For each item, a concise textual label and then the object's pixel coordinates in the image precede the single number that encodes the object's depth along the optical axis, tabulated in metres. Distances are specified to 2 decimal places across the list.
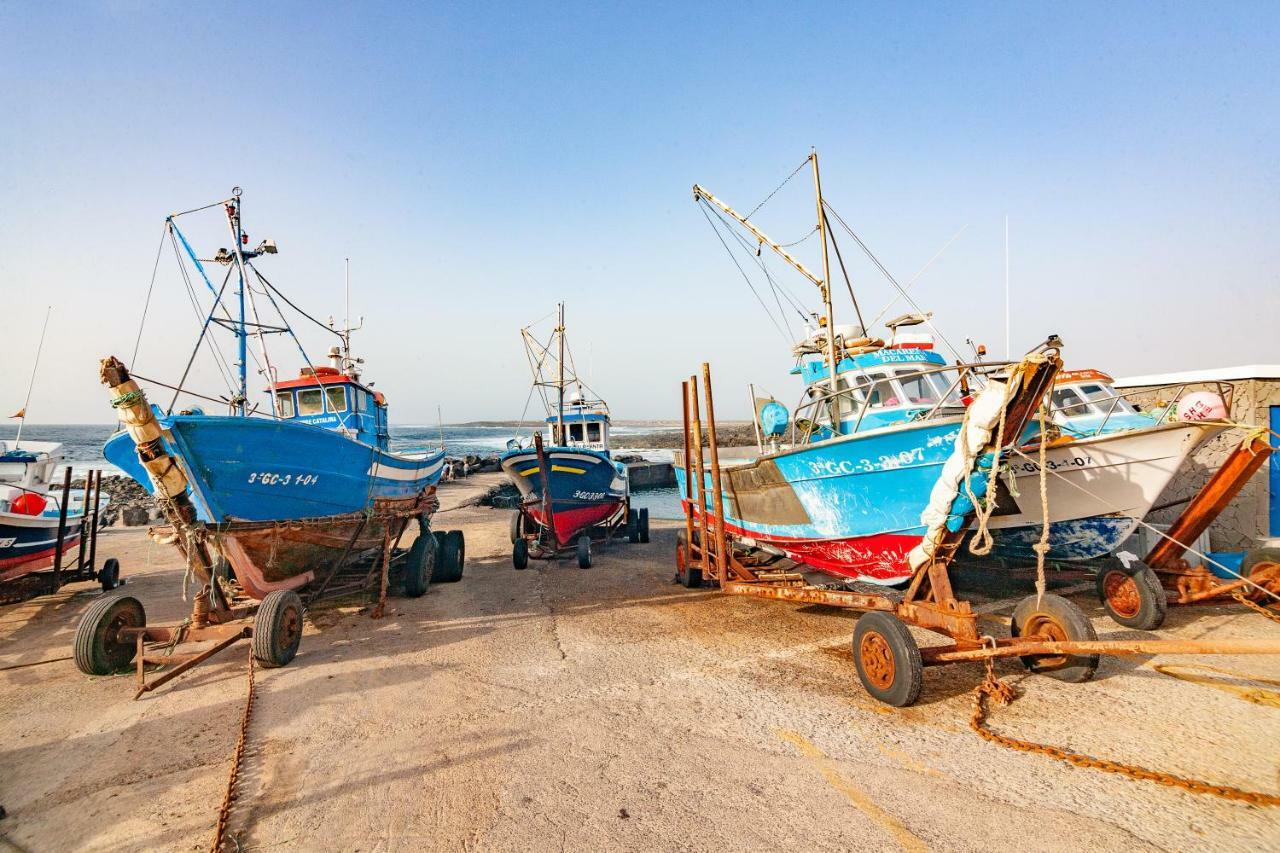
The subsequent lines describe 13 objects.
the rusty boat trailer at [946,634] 4.71
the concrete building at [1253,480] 8.60
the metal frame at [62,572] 8.62
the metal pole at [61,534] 9.11
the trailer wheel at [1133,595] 6.43
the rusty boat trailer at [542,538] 11.94
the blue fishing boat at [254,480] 6.33
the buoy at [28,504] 9.30
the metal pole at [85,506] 9.57
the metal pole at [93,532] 9.95
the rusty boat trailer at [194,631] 5.97
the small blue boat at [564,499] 12.27
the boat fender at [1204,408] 6.69
